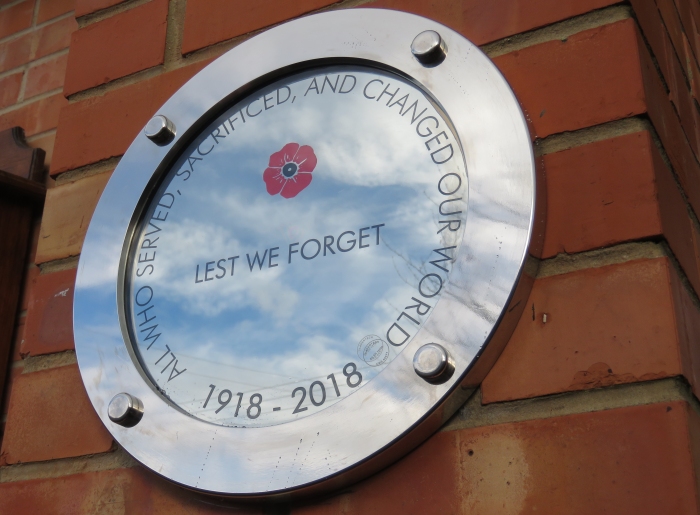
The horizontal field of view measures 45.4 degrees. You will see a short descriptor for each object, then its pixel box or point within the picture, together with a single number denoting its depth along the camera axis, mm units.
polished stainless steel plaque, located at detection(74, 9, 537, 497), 619
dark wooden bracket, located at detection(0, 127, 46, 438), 1081
